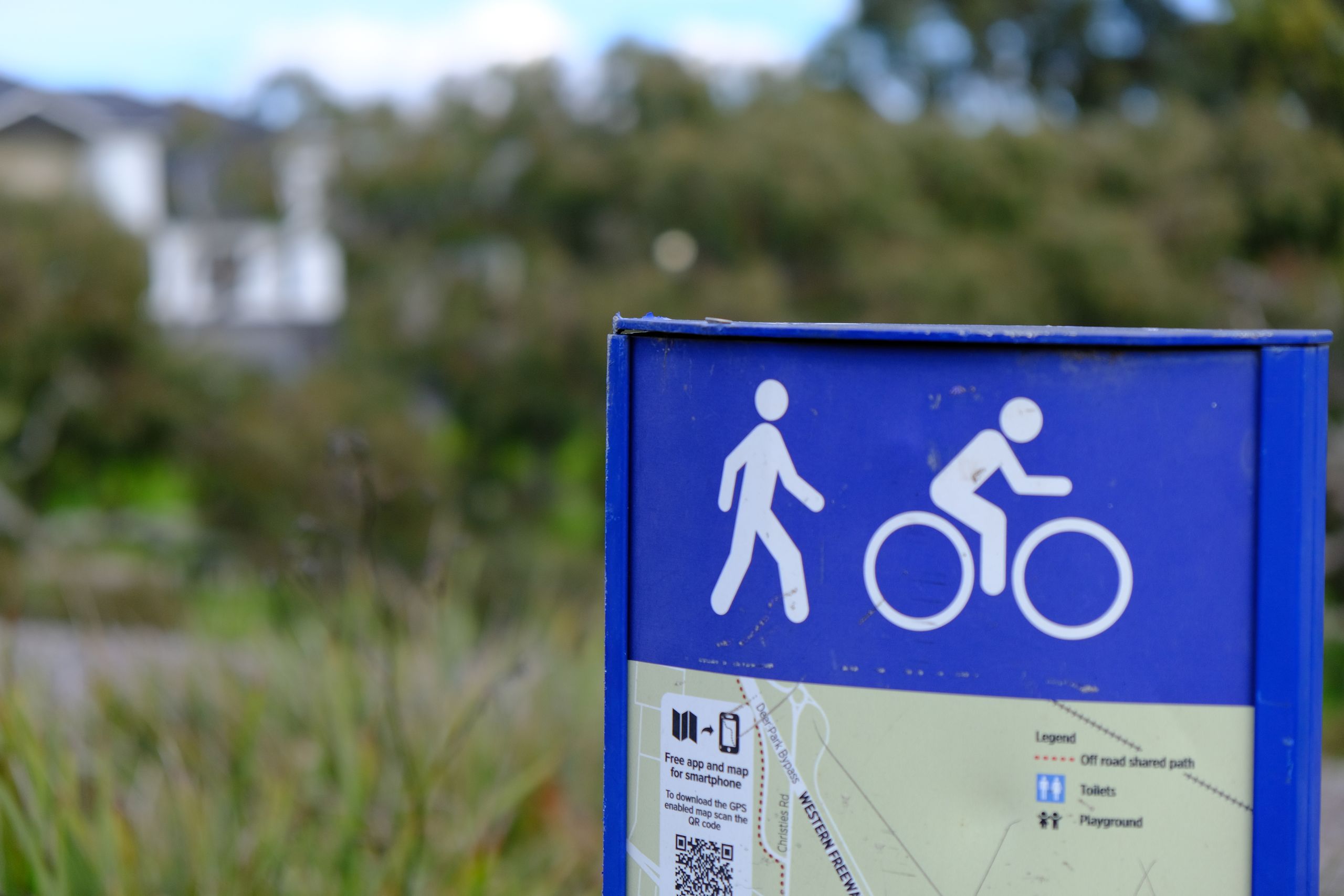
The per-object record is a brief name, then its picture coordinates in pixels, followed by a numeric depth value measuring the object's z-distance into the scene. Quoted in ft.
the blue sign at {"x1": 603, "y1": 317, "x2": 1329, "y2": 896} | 5.38
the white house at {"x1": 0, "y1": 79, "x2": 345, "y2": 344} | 48.98
